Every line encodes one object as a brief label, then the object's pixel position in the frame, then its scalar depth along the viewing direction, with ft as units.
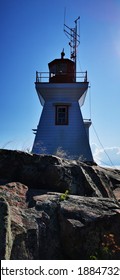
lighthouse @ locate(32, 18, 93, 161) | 55.67
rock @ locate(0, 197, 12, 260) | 8.82
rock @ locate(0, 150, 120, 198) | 14.84
